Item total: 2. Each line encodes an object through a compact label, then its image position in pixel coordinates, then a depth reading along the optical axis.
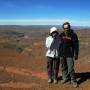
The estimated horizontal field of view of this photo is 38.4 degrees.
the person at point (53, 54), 4.44
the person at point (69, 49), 4.22
